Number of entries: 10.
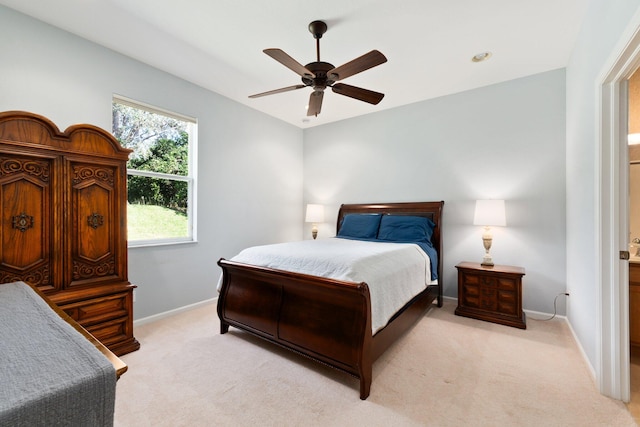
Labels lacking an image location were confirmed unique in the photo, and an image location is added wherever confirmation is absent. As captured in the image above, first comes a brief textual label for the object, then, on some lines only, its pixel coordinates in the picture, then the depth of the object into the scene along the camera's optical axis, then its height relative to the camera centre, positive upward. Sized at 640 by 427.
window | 3.00 +0.49
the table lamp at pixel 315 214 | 4.71 -0.01
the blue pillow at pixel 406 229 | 3.52 -0.20
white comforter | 2.04 -0.42
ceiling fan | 1.99 +1.10
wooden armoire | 1.95 -0.04
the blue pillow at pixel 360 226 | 3.90 -0.18
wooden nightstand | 2.93 -0.88
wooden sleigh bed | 1.86 -0.80
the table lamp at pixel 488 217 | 3.11 -0.05
